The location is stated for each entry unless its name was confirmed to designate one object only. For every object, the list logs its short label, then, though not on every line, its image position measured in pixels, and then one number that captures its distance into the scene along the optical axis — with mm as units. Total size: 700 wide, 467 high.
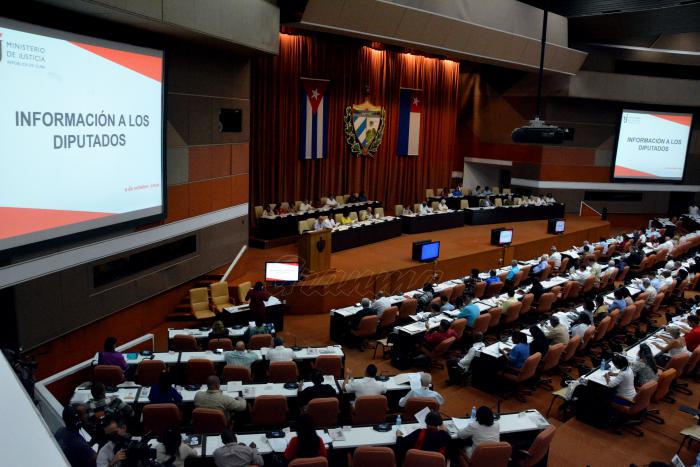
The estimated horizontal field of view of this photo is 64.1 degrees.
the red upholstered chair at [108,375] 6910
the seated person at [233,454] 4969
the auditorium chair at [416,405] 6453
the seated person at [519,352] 8148
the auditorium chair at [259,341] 8367
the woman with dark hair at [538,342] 8547
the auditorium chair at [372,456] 5207
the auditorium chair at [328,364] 7754
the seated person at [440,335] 9062
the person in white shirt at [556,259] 14343
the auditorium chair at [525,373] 8016
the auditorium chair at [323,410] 6289
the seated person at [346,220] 15805
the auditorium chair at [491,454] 5445
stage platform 11758
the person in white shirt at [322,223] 14945
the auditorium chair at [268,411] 6441
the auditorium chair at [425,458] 5188
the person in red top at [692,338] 9125
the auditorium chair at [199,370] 7281
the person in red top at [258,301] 9977
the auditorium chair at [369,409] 6566
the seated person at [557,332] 8812
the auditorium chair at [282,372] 7336
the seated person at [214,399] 6219
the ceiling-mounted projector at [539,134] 11211
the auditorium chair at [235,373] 7207
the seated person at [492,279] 12133
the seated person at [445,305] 10320
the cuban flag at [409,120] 20969
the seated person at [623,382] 7258
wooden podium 12406
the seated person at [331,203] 17486
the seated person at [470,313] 9766
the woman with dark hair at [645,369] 7676
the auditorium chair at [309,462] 4863
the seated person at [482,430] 5684
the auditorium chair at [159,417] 5953
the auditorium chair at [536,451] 5738
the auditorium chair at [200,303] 10508
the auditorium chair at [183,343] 8219
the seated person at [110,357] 7203
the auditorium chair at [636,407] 7176
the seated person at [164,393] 6254
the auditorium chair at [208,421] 5906
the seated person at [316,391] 6609
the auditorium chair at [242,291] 10934
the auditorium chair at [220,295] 10836
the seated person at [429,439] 5461
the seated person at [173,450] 4875
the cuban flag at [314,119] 17469
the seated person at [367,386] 6949
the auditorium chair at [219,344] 8234
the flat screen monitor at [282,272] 11008
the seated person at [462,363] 8516
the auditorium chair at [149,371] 7207
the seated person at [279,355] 7711
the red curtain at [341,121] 16484
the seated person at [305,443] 5062
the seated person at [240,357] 7480
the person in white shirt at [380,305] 10203
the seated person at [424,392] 6648
